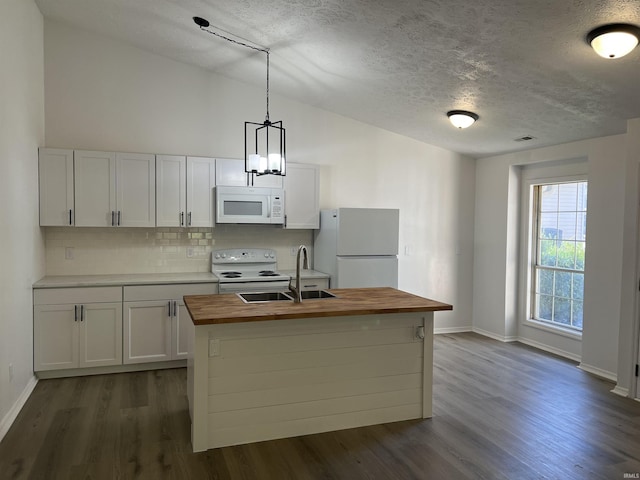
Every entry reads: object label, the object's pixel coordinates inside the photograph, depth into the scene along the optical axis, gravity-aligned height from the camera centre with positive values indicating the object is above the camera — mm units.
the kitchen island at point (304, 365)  2922 -935
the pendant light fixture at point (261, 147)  3584 +887
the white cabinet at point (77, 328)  4078 -928
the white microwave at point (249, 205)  4750 +220
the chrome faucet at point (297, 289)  3125 -441
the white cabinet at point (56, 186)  4273 +343
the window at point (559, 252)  5027 -252
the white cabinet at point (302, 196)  5105 +334
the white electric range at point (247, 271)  4586 -491
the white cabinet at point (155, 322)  4316 -915
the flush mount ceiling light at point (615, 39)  2645 +1099
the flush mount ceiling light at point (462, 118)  4438 +1060
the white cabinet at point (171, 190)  4617 +344
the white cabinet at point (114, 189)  4383 +337
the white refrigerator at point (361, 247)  4848 -207
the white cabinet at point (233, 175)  4816 +531
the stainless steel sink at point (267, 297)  3506 -538
